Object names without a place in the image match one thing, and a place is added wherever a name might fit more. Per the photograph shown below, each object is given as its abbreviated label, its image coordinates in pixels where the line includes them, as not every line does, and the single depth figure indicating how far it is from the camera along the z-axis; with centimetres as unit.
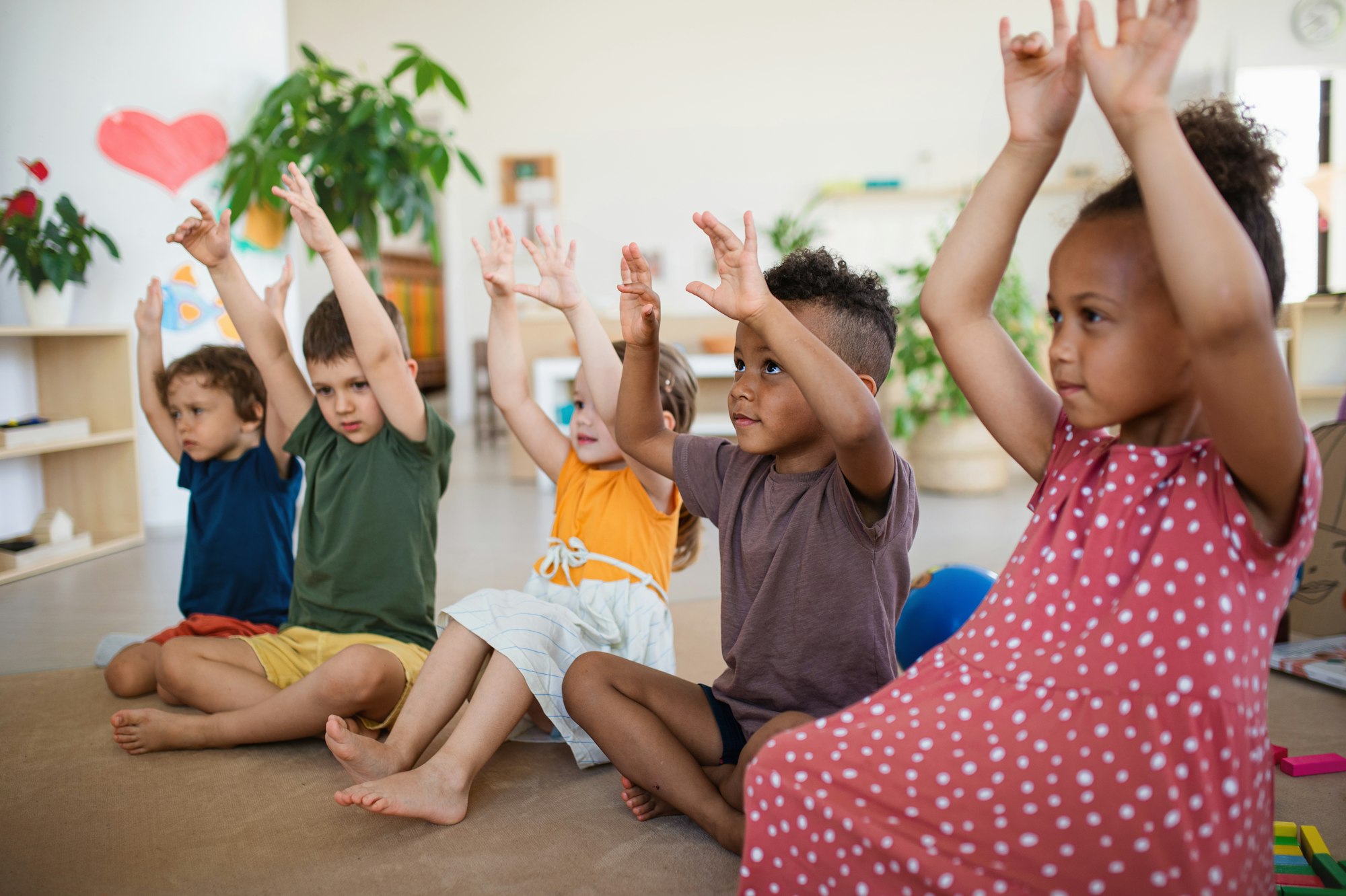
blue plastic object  177
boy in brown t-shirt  114
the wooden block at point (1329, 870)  103
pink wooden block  136
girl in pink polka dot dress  71
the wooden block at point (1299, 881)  103
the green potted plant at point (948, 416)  399
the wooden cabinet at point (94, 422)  321
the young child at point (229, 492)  181
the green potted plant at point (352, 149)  342
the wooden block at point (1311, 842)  109
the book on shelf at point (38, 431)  283
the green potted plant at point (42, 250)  293
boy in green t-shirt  148
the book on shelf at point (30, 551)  276
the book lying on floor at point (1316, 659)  170
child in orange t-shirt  124
